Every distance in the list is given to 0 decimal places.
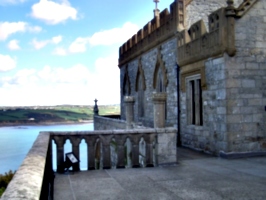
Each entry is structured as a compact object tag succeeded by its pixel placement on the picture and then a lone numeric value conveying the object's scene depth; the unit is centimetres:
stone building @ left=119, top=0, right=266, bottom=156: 923
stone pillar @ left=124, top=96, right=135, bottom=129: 1155
